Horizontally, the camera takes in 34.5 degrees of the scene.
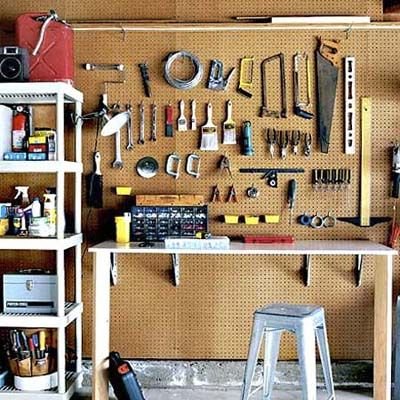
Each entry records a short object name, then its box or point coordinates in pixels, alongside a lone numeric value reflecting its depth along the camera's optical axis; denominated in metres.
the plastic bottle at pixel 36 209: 3.36
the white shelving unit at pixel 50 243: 3.16
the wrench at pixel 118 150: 3.57
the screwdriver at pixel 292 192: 3.53
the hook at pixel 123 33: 3.56
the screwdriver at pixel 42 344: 3.25
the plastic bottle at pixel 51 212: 3.25
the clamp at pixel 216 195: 3.56
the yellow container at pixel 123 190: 3.56
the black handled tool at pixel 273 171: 3.54
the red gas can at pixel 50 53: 3.30
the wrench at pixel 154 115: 3.58
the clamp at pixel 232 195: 3.56
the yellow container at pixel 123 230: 3.38
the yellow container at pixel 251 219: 3.54
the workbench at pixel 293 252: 3.09
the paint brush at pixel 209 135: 3.55
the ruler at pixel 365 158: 3.53
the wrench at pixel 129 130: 3.58
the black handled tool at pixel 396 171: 3.49
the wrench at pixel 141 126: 3.58
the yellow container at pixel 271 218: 3.54
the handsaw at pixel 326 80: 3.53
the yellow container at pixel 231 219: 3.54
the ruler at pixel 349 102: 3.53
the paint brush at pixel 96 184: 3.57
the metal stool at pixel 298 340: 2.84
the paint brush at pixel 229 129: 3.56
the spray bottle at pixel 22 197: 3.54
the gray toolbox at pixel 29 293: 3.26
